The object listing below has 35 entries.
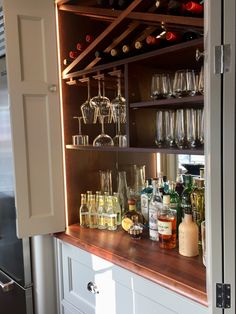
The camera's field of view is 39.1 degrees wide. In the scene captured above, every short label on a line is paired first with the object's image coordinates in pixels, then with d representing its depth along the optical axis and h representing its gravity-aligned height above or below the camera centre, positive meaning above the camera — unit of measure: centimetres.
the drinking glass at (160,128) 147 +1
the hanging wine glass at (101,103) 172 +15
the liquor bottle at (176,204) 154 -35
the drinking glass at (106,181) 192 -28
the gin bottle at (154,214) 155 -39
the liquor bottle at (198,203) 146 -33
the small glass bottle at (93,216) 182 -46
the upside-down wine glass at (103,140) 177 -4
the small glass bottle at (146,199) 170 -35
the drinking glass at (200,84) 125 +17
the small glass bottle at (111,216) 177 -45
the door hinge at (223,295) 89 -45
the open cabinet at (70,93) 143 +20
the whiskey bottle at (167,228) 146 -43
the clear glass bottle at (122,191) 189 -34
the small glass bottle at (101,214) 179 -44
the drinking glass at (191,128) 133 +1
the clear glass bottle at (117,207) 180 -41
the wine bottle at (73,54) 175 +41
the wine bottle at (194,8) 118 +43
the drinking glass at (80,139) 181 -3
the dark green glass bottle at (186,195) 147 -30
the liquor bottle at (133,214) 169 -42
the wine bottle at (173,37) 126 +35
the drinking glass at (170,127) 143 +1
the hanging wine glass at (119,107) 164 +12
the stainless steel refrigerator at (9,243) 182 -63
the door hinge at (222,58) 85 +18
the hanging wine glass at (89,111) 175 +11
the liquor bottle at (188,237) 136 -44
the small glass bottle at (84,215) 183 -45
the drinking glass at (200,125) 131 +2
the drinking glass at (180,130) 138 +0
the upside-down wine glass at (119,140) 161 -4
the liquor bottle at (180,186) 158 -27
